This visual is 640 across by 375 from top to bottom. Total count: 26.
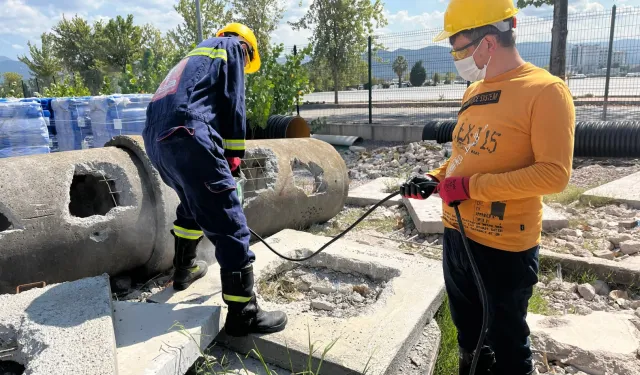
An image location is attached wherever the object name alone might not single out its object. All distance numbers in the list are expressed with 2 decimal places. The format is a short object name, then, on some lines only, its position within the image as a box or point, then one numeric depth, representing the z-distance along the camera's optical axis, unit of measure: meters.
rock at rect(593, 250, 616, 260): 3.86
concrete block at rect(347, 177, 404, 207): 5.79
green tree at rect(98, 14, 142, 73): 26.64
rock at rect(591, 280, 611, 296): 3.46
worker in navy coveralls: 2.26
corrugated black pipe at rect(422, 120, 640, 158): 7.15
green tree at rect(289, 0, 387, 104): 19.70
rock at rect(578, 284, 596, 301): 3.34
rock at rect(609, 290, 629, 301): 3.36
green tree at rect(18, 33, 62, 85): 29.44
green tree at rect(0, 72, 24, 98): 23.72
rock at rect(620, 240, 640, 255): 3.94
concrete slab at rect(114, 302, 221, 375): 1.97
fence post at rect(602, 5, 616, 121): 9.05
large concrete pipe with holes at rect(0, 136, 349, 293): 2.83
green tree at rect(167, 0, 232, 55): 20.25
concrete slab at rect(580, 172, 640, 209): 5.09
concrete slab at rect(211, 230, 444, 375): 2.18
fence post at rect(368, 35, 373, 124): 11.51
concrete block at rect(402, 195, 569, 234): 4.54
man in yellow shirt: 1.66
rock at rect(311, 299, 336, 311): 2.90
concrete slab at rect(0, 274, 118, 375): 1.77
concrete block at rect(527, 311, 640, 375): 2.46
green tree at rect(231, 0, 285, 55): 20.95
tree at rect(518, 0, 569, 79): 10.29
